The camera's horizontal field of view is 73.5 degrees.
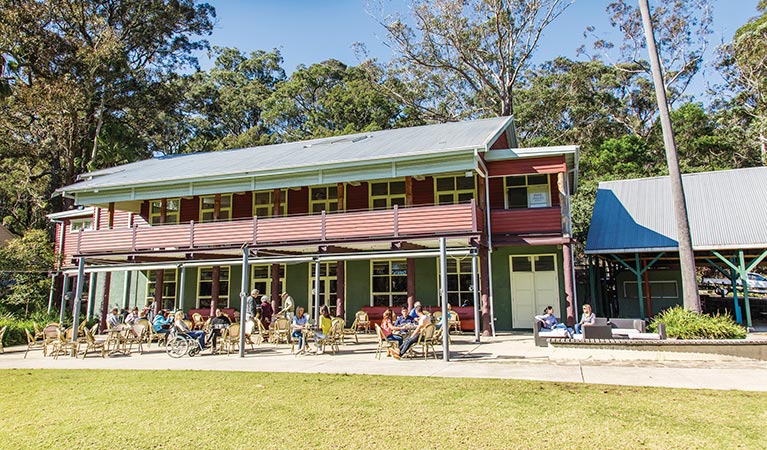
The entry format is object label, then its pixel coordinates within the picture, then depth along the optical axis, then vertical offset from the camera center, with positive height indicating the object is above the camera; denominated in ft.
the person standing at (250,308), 52.75 -1.05
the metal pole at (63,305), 59.98 -0.74
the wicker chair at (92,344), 45.98 -4.16
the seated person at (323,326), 43.06 -2.46
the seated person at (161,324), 49.49 -2.45
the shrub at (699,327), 36.22 -2.33
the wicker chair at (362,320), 59.52 -2.66
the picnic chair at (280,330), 49.11 -3.09
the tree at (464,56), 116.37 +57.56
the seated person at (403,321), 41.92 -2.00
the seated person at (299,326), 44.55 -2.45
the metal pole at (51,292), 82.72 +1.20
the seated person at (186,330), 44.32 -2.71
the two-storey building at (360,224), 53.42 +7.96
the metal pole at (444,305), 37.81 -0.64
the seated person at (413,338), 38.17 -3.09
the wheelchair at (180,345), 43.86 -3.95
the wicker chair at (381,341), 39.63 -3.48
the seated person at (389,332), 39.81 -2.73
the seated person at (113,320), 53.88 -2.20
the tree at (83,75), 104.99 +49.34
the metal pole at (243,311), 43.27 -1.13
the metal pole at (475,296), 46.97 +0.01
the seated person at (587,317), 43.83 -1.86
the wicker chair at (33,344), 49.14 -4.42
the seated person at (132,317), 55.89 -2.04
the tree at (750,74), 112.98 +52.00
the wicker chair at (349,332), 48.07 -3.96
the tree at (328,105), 144.87 +56.67
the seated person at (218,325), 47.03 -2.49
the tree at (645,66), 133.80 +61.68
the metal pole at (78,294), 51.03 +0.47
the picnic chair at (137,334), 47.88 -3.34
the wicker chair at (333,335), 43.93 -3.35
